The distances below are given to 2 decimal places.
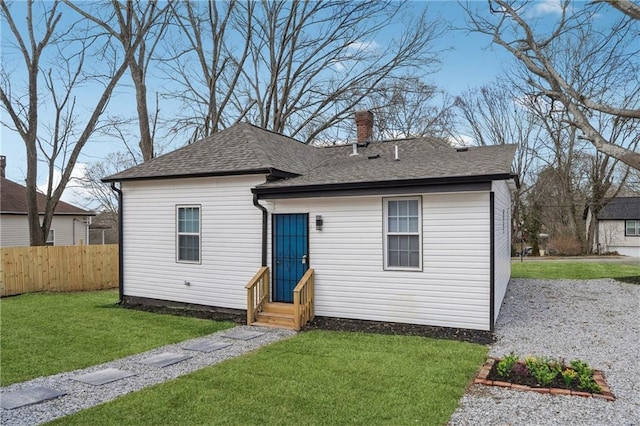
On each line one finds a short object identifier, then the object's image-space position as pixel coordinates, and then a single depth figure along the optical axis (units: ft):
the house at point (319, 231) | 24.26
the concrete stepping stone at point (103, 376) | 17.10
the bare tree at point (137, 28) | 55.26
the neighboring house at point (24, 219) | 64.39
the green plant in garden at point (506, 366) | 16.87
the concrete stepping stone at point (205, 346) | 21.94
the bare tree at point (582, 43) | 42.60
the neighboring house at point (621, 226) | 111.45
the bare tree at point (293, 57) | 64.03
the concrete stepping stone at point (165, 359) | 19.54
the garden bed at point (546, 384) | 15.35
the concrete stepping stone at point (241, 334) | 24.36
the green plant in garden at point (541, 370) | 15.94
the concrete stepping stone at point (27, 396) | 14.68
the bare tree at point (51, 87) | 51.21
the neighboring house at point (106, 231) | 112.27
